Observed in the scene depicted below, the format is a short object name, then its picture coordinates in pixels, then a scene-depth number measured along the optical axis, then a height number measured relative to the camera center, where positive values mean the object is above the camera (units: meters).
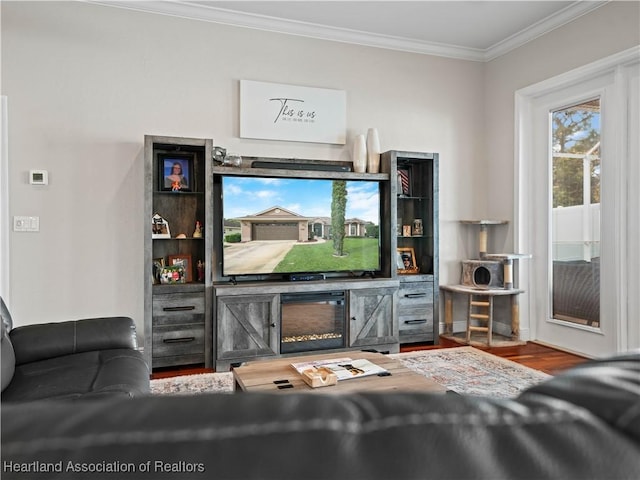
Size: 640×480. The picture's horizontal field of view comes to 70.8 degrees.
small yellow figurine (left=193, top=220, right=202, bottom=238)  3.74 +0.08
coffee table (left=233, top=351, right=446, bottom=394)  2.03 -0.67
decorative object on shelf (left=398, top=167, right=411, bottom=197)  4.49 +0.60
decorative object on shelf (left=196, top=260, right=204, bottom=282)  3.74 -0.25
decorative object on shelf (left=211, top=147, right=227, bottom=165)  3.71 +0.71
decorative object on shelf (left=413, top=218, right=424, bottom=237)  4.49 +0.12
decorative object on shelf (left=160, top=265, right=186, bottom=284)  3.64 -0.27
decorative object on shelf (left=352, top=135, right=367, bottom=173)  4.20 +0.80
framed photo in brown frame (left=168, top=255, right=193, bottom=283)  3.75 -0.19
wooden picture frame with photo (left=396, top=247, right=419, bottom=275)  4.47 -0.22
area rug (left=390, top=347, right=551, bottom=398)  3.04 -0.99
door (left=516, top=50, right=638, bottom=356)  3.60 +0.29
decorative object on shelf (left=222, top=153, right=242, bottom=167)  3.80 +0.67
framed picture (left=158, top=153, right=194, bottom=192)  3.74 +0.58
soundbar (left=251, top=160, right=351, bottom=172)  3.99 +0.67
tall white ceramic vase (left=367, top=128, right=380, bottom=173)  4.24 +0.84
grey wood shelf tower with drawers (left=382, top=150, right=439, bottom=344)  4.21 +0.00
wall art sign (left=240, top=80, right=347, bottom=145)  4.03 +1.18
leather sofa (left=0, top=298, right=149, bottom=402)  1.81 -0.58
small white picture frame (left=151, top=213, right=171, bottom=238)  3.66 +0.11
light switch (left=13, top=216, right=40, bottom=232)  3.44 +0.13
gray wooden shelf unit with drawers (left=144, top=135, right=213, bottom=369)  3.45 -0.09
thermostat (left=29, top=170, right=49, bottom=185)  3.47 +0.49
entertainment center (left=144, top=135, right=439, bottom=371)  3.52 -0.17
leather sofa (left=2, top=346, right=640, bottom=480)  0.36 -0.16
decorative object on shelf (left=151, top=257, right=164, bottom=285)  3.65 -0.25
